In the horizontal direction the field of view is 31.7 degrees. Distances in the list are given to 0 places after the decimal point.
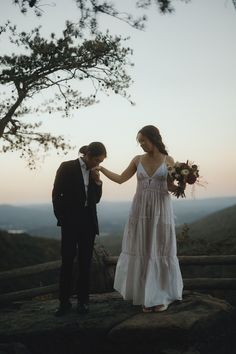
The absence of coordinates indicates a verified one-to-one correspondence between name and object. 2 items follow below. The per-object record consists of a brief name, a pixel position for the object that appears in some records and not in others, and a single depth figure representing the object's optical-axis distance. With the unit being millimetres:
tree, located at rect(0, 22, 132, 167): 10438
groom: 5238
